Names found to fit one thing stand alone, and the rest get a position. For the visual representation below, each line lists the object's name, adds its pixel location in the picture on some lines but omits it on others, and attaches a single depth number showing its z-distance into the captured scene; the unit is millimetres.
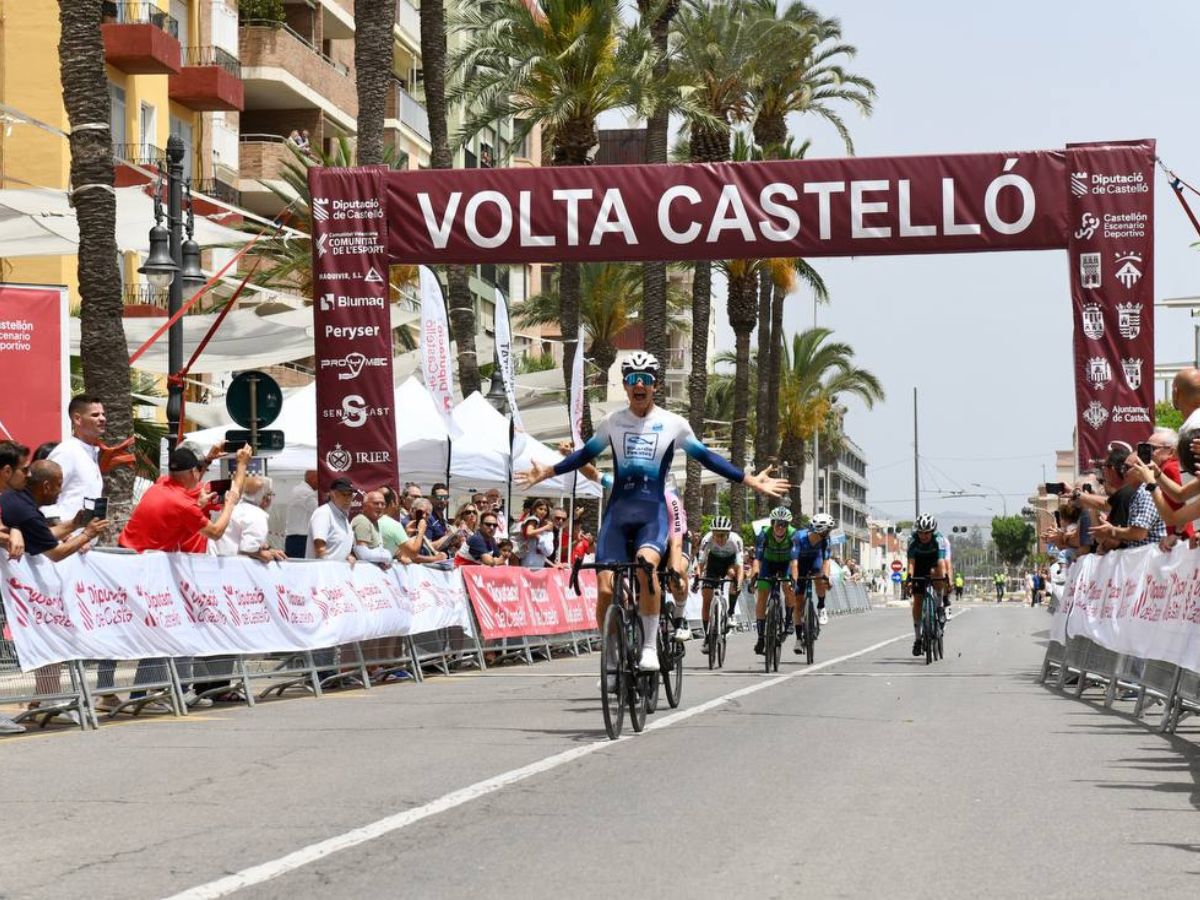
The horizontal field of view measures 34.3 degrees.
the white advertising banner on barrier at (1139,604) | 12773
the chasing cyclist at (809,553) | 22438
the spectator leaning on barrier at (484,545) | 24016
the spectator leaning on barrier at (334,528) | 17906
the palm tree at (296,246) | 45750
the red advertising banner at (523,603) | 21875
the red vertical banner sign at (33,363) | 18656
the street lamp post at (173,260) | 22250
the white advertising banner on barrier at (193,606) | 12984
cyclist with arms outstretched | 12680
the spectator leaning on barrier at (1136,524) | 14719
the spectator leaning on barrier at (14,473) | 12523
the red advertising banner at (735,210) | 21906
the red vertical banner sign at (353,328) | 22297
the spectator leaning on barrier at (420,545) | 19531
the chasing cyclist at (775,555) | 22031
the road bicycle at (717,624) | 22391
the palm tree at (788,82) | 50156
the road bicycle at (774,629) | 20781
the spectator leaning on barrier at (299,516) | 22438
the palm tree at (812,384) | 77750
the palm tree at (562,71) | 39719
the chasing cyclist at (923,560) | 23484
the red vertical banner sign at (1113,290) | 21141
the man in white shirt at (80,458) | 15109
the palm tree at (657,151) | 43688
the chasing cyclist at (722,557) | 23797
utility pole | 132375
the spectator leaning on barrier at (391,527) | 20141
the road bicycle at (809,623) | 22547
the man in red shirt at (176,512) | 14820
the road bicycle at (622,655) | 11984
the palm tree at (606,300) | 60531
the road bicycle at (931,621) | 23484
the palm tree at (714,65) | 48531
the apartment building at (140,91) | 42375
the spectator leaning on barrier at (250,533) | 16188
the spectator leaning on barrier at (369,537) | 18703
